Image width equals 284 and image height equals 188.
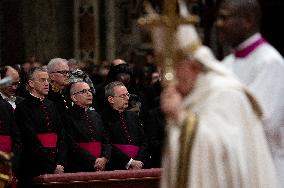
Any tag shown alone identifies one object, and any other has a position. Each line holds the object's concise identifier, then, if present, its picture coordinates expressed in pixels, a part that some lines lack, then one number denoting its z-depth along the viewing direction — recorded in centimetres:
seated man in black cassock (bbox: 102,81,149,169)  1995
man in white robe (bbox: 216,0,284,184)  1170
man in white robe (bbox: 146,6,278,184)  1005
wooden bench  1772
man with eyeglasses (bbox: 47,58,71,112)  2067
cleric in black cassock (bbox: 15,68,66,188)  1839
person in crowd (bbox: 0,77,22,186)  1830
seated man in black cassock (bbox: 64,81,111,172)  1930
